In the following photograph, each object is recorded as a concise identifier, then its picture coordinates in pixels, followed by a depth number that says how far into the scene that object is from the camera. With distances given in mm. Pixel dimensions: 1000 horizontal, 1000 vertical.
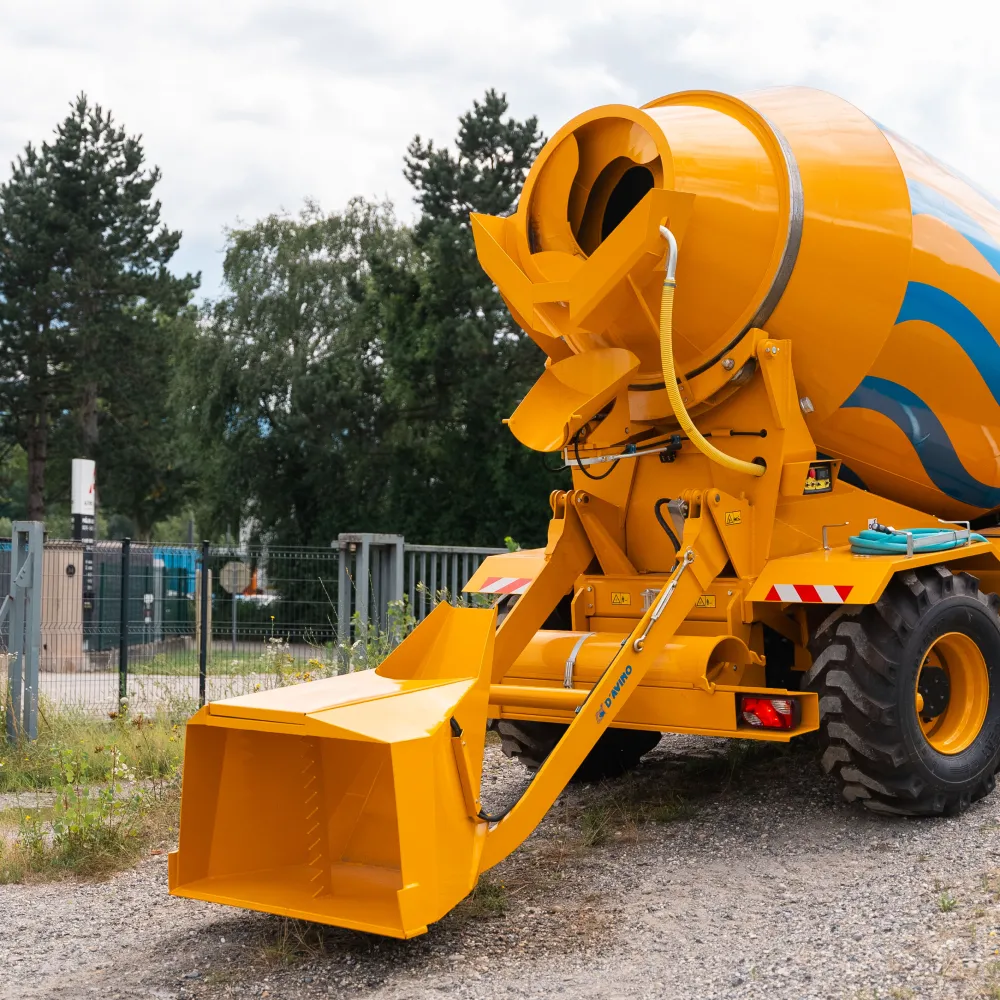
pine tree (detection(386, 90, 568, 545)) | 29828
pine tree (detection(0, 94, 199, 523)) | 31953
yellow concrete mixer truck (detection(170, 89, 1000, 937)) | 4516
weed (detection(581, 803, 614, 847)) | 5535
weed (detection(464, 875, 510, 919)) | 4561
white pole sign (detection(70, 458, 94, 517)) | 19969
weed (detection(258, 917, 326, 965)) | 4195
